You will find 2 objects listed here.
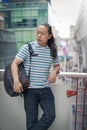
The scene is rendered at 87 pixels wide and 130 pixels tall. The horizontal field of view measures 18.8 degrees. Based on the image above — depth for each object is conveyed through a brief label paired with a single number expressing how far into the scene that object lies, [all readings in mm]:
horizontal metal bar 2545
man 2164
